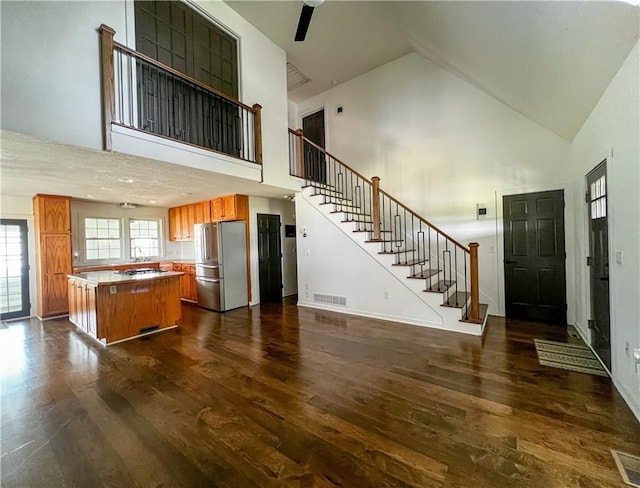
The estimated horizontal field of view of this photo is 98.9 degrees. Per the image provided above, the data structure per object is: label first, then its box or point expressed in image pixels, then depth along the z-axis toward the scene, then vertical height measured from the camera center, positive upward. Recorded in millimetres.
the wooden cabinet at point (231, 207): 5887 +861
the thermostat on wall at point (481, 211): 4773 +494
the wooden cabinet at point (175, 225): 7352 +632
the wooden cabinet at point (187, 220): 6934 +711
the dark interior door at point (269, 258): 6344 -296
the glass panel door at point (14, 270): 5277 -334
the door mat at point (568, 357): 2834 -1360
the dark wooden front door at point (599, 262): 2766 -291
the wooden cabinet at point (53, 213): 5311 +757
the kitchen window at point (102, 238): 6395 +281
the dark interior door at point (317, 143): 6905 +2571
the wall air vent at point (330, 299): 5199 -1098
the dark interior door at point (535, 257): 4215 -312
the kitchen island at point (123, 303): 3848 -821
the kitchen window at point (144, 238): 7105 +291
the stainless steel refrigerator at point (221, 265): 5484 -382
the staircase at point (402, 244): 4094 -52
